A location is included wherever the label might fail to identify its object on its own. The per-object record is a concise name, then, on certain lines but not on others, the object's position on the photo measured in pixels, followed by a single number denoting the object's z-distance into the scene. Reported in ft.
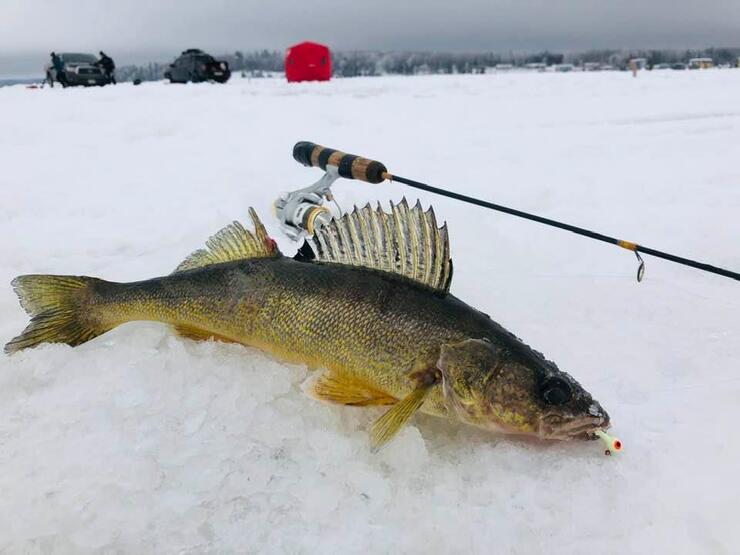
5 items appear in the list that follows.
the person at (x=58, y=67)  78.33
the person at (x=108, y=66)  87.86
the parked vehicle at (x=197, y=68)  91.04
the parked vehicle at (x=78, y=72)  78.38
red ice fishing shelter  80.89
